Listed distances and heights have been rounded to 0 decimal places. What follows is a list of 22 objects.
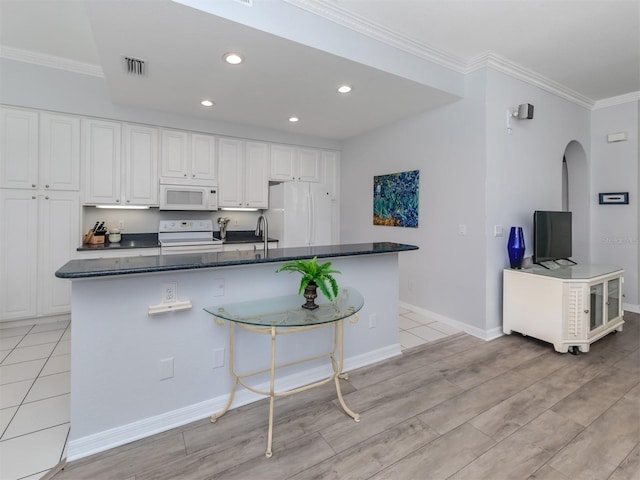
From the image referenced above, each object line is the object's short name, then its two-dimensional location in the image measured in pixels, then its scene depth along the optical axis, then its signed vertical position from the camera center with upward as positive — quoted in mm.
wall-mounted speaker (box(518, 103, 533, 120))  3297 +1365
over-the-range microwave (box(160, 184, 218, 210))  4078 +567
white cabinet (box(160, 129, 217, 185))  4094 +1102
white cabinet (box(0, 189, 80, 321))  3361 -111
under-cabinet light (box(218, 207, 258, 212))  4641 +466
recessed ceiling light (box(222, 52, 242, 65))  2559 +1521
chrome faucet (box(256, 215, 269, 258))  2371 +92
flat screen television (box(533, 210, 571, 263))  3410 +51
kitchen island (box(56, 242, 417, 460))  1664 -623
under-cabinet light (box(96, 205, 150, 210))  3928 +422
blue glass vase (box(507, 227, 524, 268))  3301 -68
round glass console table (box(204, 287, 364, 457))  1699 -442
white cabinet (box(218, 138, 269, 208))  4508 +985
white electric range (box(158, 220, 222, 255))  3994 +29
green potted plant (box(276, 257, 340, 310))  1900 -236
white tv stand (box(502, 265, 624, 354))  2898 -633
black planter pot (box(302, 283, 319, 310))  1935 -347
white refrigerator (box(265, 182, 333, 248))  4605 +394
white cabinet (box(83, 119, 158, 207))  3705 +933
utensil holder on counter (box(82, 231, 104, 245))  3845 -2
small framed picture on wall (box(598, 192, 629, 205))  4125 +565
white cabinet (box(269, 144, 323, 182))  4930 +1238
